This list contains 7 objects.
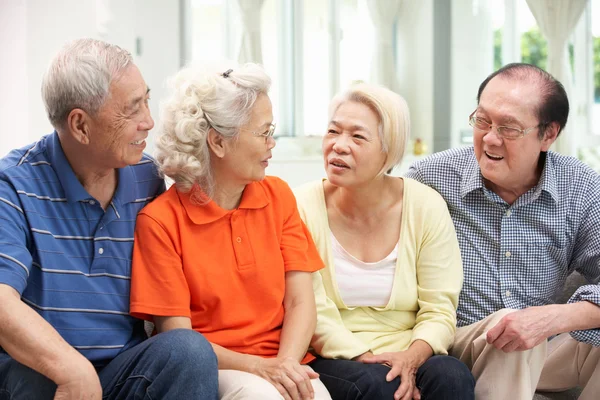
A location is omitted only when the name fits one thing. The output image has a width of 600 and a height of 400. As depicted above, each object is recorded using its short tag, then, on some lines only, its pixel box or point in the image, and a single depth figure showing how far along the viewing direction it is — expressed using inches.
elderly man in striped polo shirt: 65.1
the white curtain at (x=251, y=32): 270.7
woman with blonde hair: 82.9
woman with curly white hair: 72.8
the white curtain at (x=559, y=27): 289.4
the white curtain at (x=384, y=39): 283.7
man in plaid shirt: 91.1
